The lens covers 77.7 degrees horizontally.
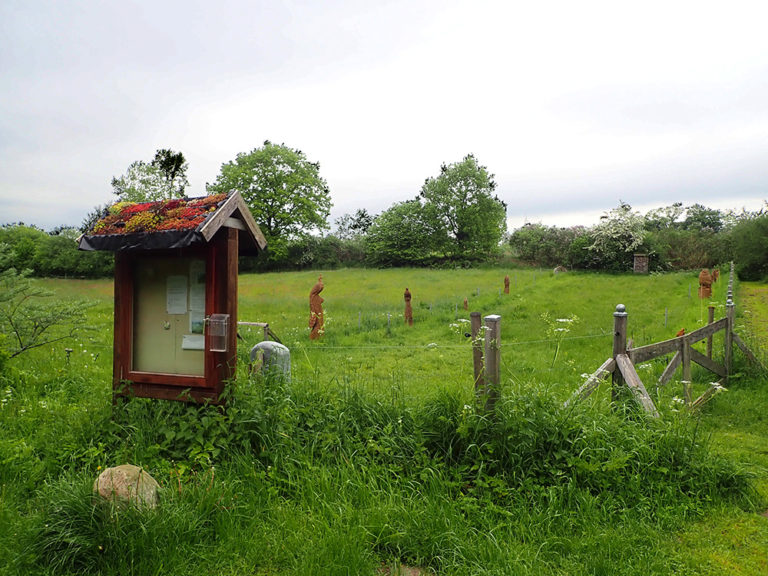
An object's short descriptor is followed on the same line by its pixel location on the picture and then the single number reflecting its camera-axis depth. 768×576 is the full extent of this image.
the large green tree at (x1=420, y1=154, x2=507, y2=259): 47.53
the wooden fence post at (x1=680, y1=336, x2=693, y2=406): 6.90
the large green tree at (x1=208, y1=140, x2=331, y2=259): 43.34
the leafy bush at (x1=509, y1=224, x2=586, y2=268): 37.91
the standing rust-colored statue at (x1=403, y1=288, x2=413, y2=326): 16.28
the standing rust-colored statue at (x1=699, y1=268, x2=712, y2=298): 17.25
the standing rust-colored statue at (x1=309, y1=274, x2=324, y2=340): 14.39
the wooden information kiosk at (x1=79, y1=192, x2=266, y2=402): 4.93
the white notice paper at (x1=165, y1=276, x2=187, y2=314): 5.23
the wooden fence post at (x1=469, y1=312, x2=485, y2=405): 4.61
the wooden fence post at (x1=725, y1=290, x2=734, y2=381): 8.23
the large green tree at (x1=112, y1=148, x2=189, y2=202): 44.97
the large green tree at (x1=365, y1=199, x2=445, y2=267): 44.97
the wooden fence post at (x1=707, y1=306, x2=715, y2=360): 8.50
